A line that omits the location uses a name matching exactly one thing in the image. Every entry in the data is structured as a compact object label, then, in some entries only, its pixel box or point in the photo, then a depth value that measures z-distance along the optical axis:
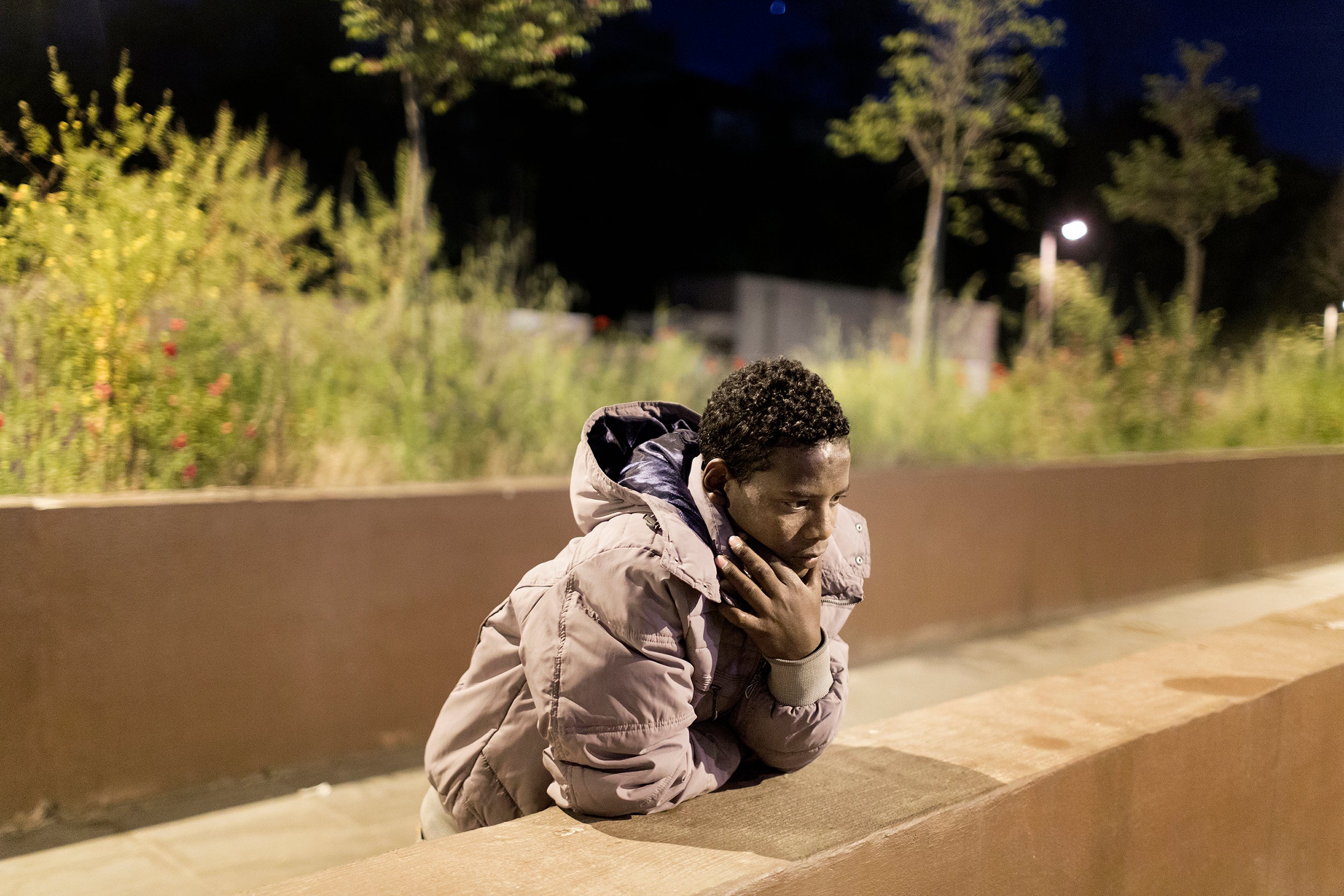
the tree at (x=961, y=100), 9.55
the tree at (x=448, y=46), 5.65
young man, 1.69
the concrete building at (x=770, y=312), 18.73
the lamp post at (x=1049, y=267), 10.11
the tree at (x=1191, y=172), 8.20
